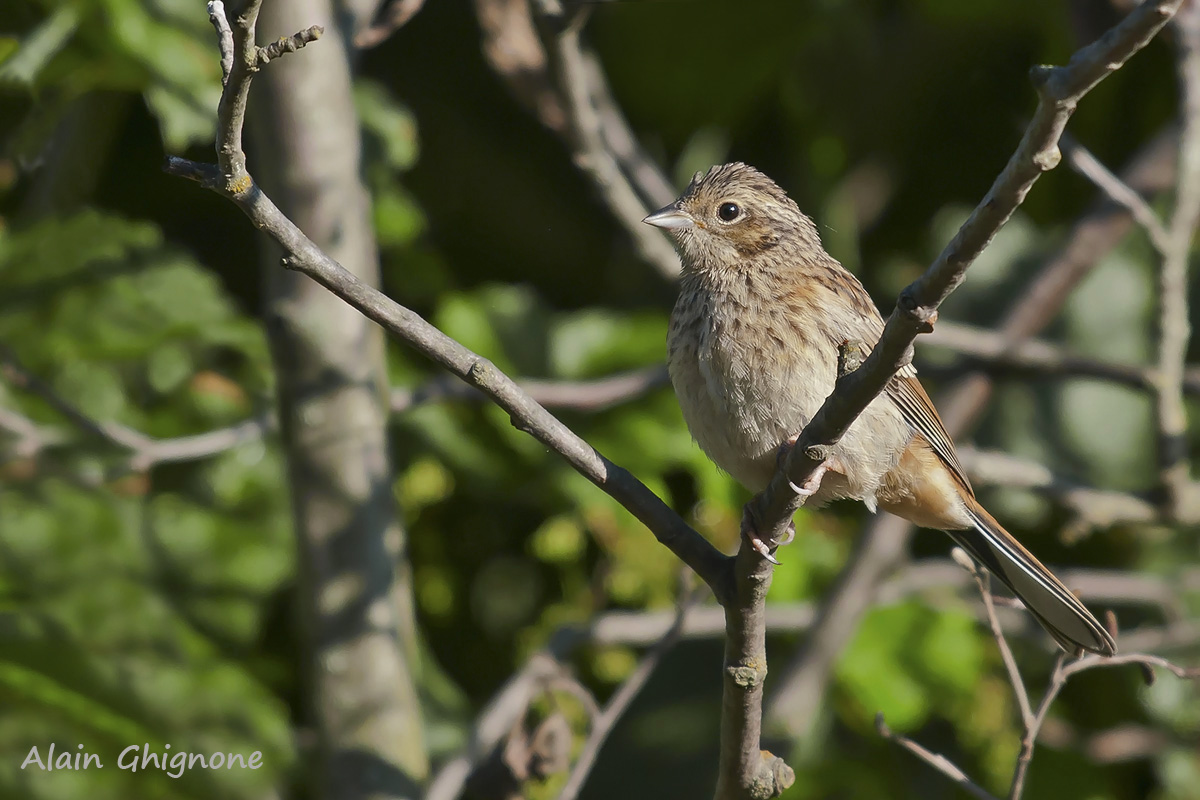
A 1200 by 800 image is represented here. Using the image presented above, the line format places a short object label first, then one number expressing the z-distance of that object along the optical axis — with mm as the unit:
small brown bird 6090
